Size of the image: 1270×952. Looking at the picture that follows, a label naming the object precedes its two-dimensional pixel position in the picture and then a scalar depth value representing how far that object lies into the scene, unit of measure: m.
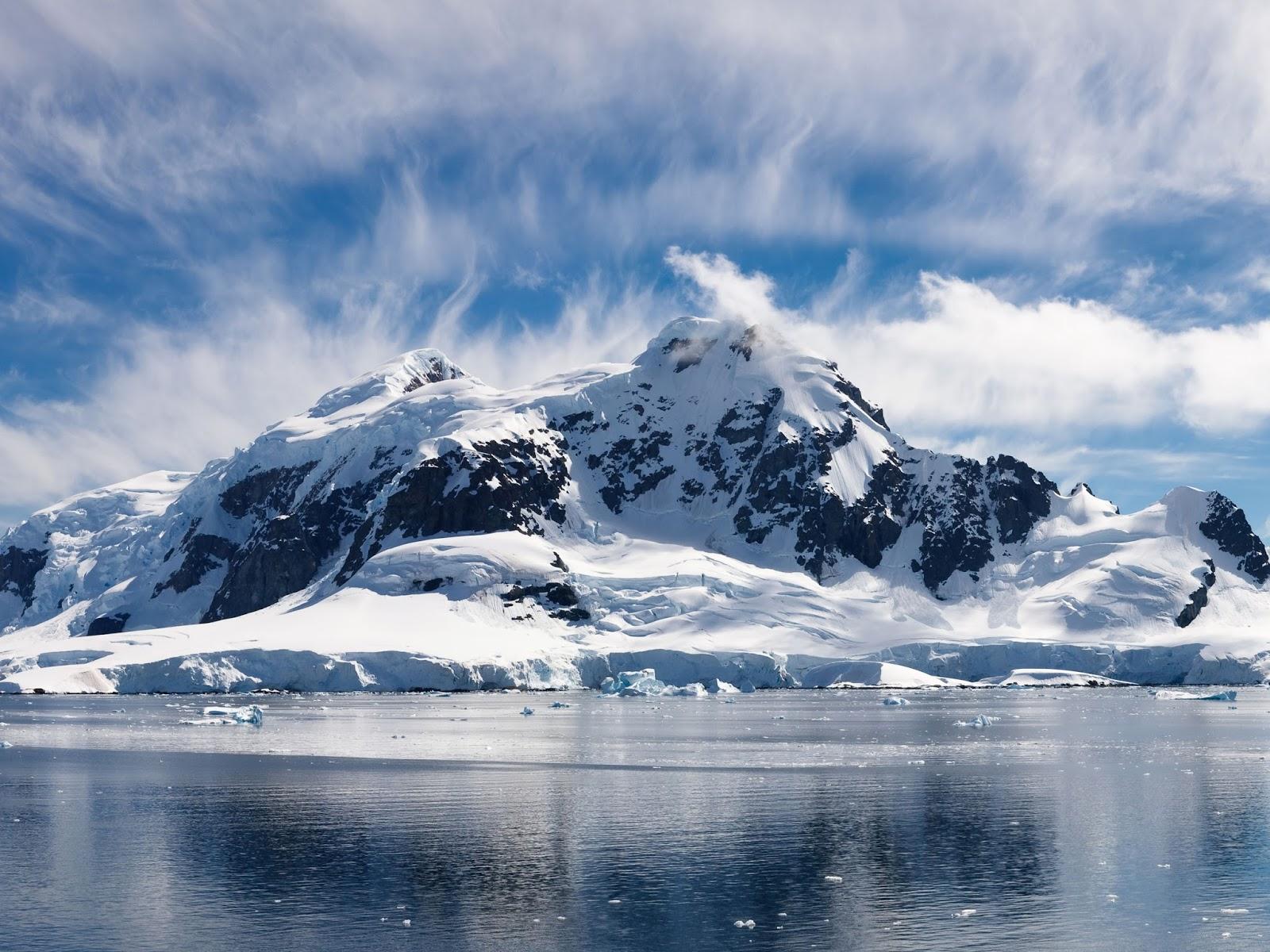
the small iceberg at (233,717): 89.81
